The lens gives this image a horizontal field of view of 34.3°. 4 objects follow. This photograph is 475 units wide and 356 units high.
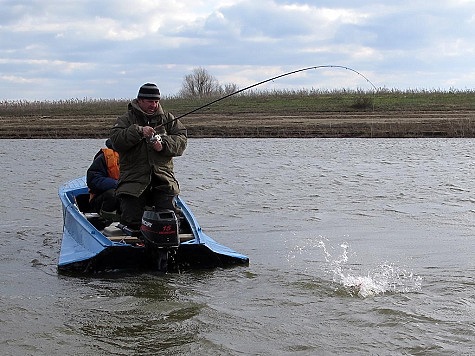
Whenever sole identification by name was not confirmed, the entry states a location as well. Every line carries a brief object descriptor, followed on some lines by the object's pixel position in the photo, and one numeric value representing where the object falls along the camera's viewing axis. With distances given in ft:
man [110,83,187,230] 24.85
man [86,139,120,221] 29.46
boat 24.20
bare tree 228.43
